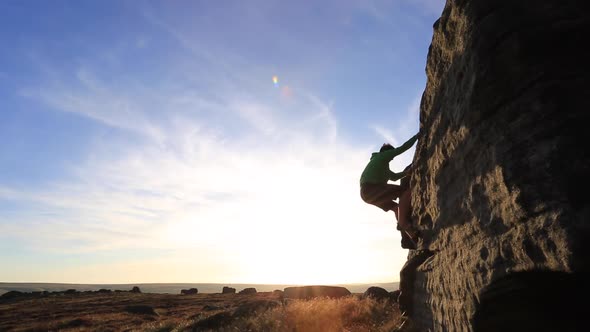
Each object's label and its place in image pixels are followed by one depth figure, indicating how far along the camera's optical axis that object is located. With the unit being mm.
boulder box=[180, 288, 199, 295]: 65750
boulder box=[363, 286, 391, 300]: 17016
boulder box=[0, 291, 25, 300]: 61041
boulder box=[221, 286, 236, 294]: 59919
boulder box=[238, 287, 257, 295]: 52112
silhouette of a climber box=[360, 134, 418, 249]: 9336
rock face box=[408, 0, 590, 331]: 3941
